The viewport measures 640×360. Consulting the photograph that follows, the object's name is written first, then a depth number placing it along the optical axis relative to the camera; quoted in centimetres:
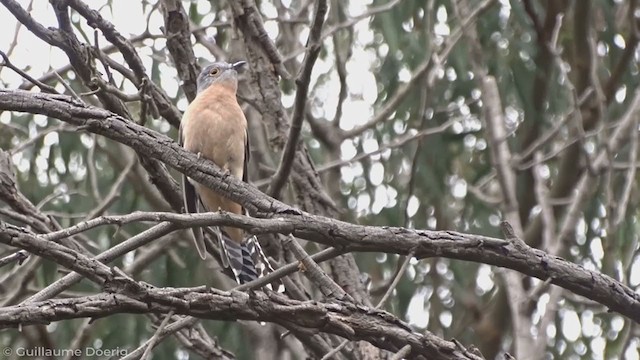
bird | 962
